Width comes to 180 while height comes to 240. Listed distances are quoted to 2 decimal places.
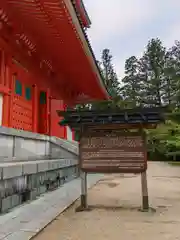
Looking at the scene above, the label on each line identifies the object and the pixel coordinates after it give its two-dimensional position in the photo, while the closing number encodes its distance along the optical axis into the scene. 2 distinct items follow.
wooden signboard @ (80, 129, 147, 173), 3.75
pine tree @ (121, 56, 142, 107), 29.05
